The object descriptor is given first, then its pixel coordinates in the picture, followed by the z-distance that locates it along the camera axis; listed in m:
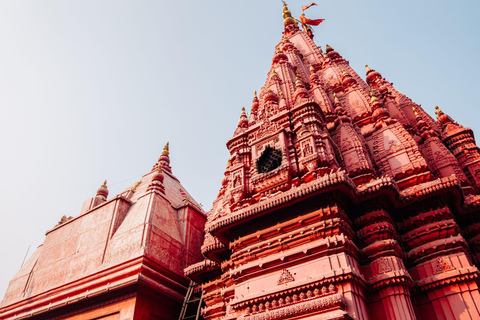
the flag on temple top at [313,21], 26.38
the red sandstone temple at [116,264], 11.10
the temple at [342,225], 7.05
